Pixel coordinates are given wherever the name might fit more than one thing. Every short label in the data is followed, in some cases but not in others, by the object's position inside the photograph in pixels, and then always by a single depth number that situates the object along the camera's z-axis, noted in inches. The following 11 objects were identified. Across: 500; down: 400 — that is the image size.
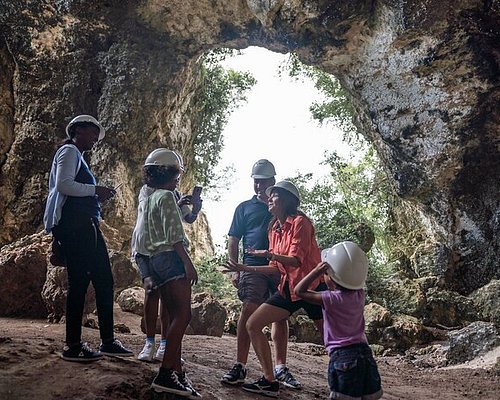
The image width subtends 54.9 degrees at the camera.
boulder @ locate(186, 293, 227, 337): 257.6
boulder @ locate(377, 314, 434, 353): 323.9
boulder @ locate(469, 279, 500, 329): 365.4
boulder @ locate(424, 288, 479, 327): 388.5
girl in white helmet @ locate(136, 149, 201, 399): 117.6
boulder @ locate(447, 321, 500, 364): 250.8
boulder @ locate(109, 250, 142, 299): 307.1
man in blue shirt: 146.3
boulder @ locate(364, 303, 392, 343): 328.8
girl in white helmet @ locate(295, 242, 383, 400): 107.1
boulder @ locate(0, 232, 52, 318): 255.9
